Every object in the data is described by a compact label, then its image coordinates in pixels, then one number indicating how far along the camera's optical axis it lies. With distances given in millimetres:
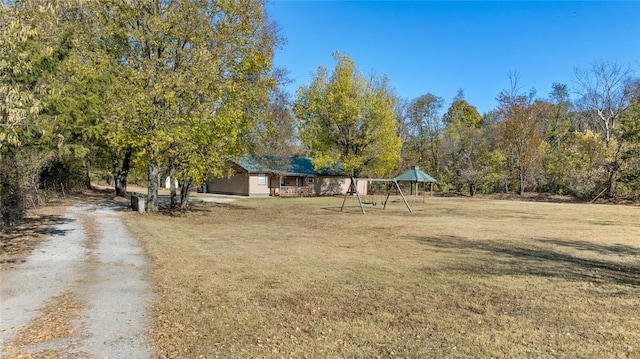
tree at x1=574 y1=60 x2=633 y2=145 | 40531
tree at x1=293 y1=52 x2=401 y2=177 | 37094
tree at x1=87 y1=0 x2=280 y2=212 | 15820
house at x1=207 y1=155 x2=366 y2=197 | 39391
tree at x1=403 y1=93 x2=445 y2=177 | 50434
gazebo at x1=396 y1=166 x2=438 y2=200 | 29828
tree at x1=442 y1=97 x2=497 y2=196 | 43281
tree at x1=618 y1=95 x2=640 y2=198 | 32719
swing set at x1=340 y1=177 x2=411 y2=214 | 22328
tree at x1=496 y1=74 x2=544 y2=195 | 42062
